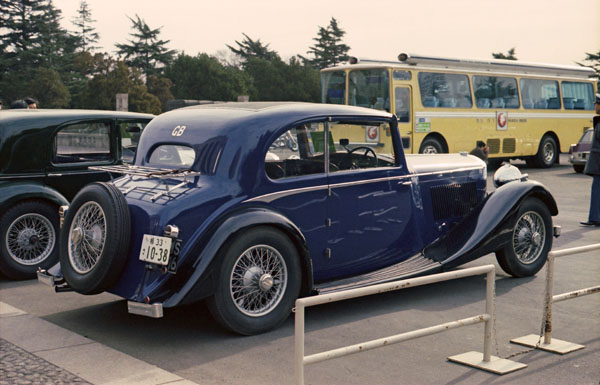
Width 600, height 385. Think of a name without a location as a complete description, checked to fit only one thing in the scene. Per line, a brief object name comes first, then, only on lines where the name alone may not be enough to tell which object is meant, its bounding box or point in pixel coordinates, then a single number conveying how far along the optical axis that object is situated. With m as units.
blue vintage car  5.39
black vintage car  7.71
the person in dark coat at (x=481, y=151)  17.29
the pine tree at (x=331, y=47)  91.06
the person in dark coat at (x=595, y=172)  11.04
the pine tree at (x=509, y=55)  79.41
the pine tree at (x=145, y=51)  80.81
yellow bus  19.53
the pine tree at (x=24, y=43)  60.81
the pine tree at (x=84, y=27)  82.62
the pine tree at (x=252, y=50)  100.38
